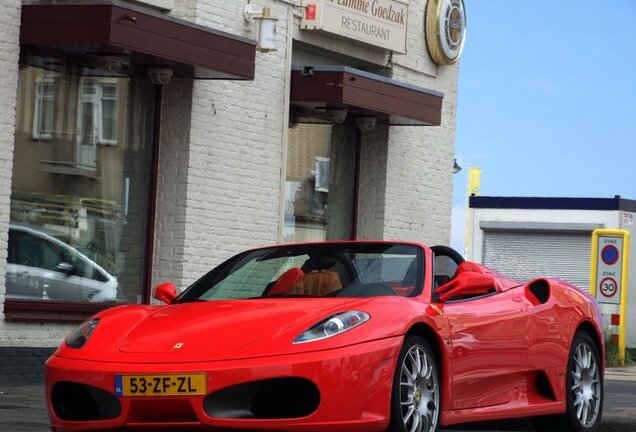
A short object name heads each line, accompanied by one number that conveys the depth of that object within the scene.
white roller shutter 33.34
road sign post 23.84
